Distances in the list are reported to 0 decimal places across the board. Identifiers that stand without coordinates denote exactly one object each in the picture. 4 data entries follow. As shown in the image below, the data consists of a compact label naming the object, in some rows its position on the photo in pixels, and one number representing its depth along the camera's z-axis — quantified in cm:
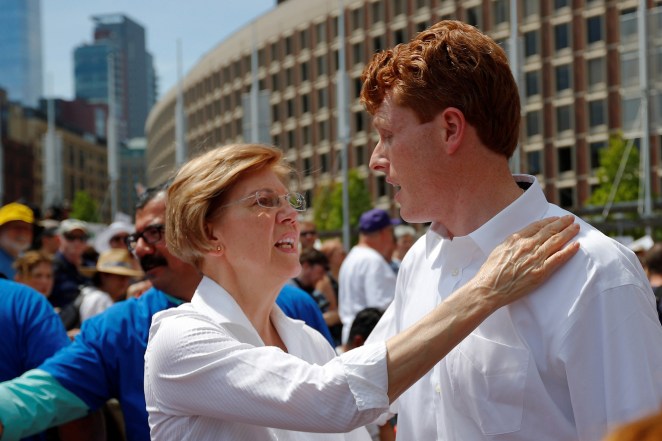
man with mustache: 343
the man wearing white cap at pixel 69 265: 878
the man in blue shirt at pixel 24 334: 385
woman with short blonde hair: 236
